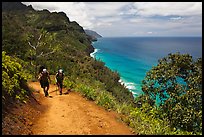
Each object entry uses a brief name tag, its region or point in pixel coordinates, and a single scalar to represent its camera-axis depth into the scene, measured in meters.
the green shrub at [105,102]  6.68
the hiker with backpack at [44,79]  7.49
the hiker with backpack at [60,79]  7.80
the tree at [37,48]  12.60
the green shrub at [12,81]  5.12
